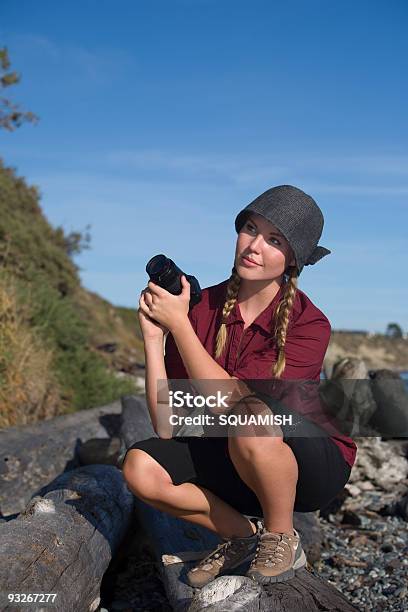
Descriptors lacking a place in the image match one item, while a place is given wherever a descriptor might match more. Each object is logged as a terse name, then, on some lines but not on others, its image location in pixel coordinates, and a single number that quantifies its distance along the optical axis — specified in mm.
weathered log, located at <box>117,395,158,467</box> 6109
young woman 3340
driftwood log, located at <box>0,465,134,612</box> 3250
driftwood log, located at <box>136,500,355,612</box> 3012
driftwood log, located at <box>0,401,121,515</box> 5875
